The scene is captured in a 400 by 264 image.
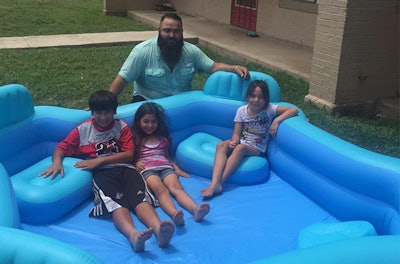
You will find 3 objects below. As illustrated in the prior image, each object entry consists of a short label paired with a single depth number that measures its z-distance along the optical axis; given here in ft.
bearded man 12.84
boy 9.75
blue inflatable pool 8.88
